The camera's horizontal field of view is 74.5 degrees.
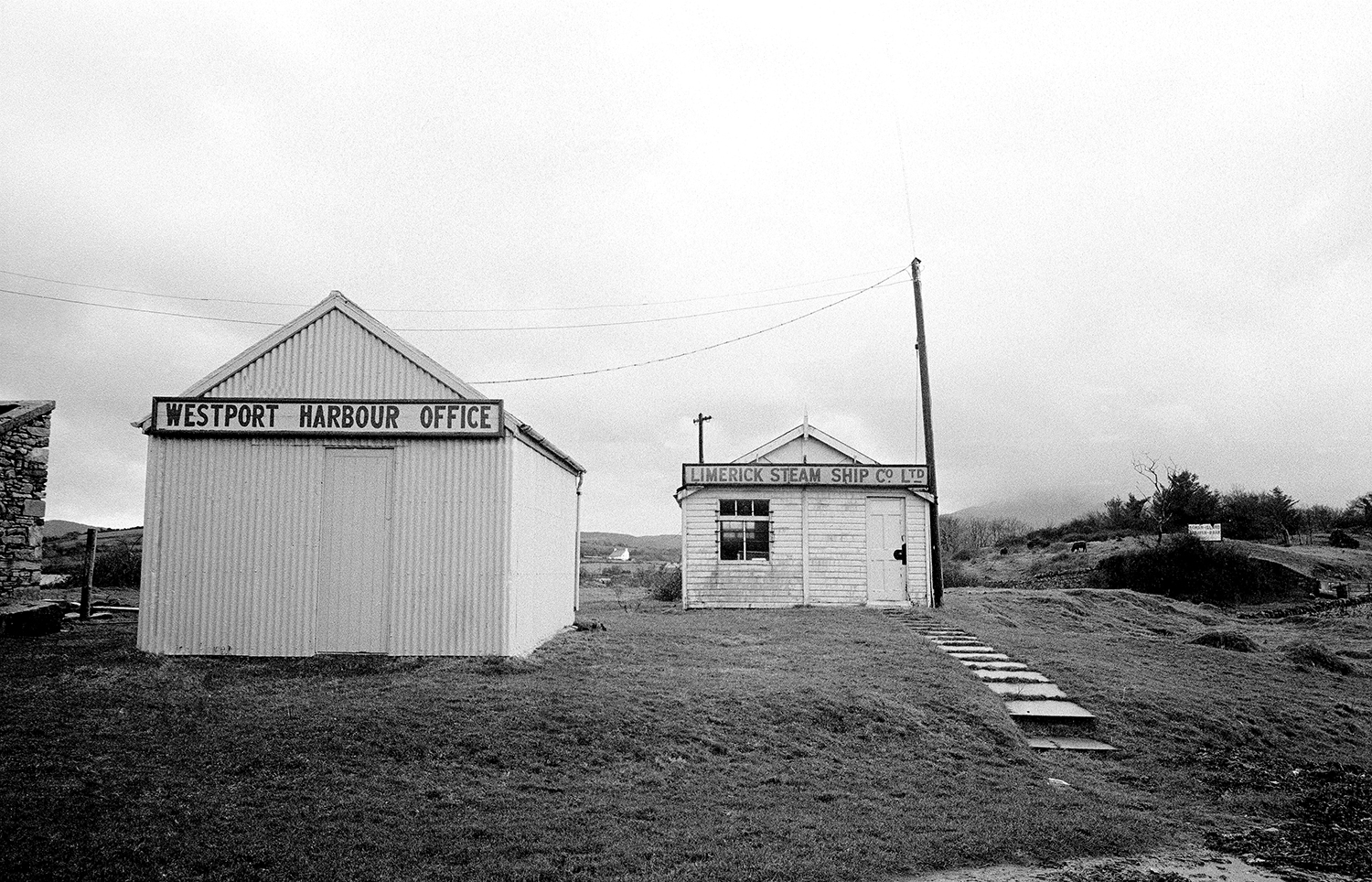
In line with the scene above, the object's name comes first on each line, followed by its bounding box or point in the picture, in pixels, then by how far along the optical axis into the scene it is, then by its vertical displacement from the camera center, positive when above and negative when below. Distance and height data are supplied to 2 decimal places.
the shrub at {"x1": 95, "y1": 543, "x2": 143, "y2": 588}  27.64 -0.18
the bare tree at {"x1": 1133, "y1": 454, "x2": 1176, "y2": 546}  42.59 +1.88
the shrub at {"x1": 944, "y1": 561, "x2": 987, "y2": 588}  35.69 -1.16
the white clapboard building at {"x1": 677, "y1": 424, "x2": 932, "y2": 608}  24.56 +0.50
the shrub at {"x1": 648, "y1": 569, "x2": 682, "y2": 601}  29.56 -1.12
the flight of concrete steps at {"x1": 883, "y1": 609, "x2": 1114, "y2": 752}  11.34 -2.14
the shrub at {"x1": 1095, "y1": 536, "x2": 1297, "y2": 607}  30.98 -1.06
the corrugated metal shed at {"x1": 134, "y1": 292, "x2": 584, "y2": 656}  12.87 +0.78
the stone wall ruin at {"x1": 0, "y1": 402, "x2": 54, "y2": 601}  16.34 +1.36
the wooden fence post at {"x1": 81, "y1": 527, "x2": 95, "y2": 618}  16.47 -0.30
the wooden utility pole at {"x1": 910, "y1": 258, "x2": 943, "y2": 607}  23.34 +2.70
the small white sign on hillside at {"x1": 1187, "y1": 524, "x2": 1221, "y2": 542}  37.81 +0.59
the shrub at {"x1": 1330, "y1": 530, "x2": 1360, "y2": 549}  40.56 +0.11
